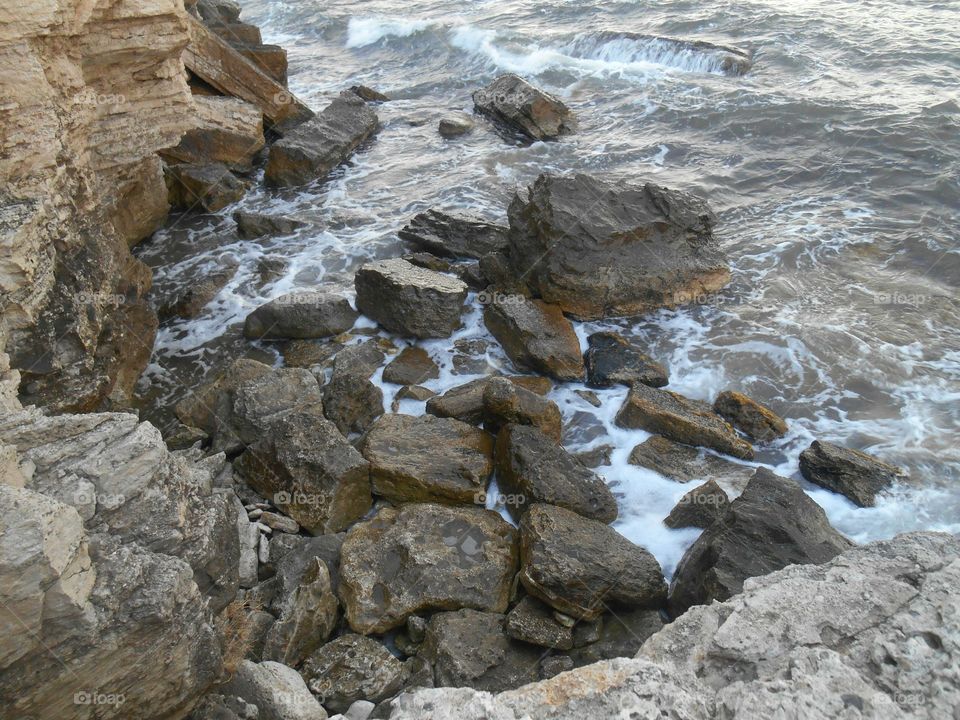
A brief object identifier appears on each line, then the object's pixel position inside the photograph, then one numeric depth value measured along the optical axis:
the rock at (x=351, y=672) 4.27
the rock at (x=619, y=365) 7.39
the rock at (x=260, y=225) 10.03
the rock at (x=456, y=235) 9.30
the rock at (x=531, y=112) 12.80
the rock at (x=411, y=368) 7.39
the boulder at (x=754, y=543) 4.80
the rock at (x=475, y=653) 4.46
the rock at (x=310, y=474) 5.65
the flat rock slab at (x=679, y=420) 6.51
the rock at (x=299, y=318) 7.87
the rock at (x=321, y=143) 11.45
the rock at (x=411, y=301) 7.85
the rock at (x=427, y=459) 5.83
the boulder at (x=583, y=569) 4.84
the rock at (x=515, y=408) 6.42
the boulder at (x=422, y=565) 4.88
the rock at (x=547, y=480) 5.73
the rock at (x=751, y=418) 6.70
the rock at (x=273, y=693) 3.77
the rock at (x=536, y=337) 7.43
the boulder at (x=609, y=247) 8.17
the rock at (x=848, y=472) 6.06
